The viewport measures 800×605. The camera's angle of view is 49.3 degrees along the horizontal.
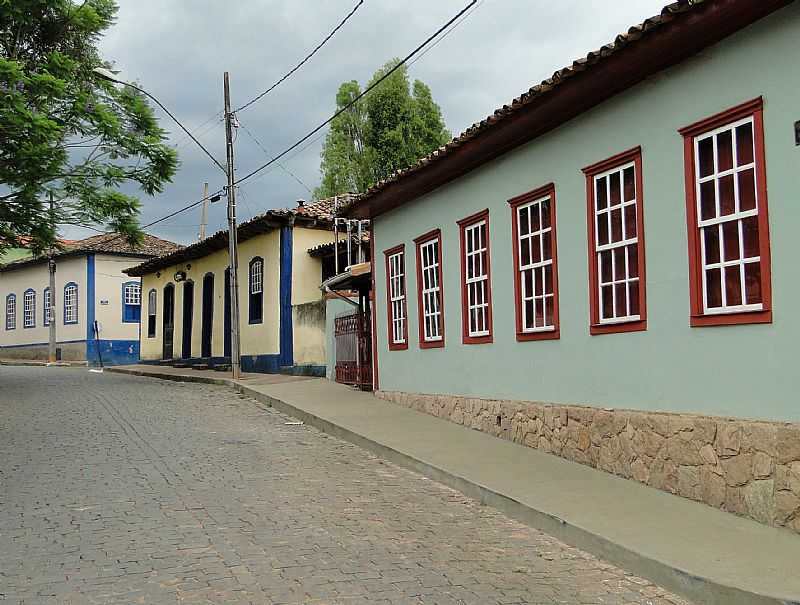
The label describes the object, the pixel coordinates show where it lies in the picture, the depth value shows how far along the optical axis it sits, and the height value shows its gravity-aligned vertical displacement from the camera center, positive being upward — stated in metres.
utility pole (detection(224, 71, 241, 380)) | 21.22 +2.35
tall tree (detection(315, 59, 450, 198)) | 37.31 +8.82
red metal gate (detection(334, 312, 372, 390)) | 17.27 -0.19
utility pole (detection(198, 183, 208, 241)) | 44.00 +6.18
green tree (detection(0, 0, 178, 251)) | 17.89 +4.99
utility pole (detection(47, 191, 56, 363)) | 37.94 +1.36
